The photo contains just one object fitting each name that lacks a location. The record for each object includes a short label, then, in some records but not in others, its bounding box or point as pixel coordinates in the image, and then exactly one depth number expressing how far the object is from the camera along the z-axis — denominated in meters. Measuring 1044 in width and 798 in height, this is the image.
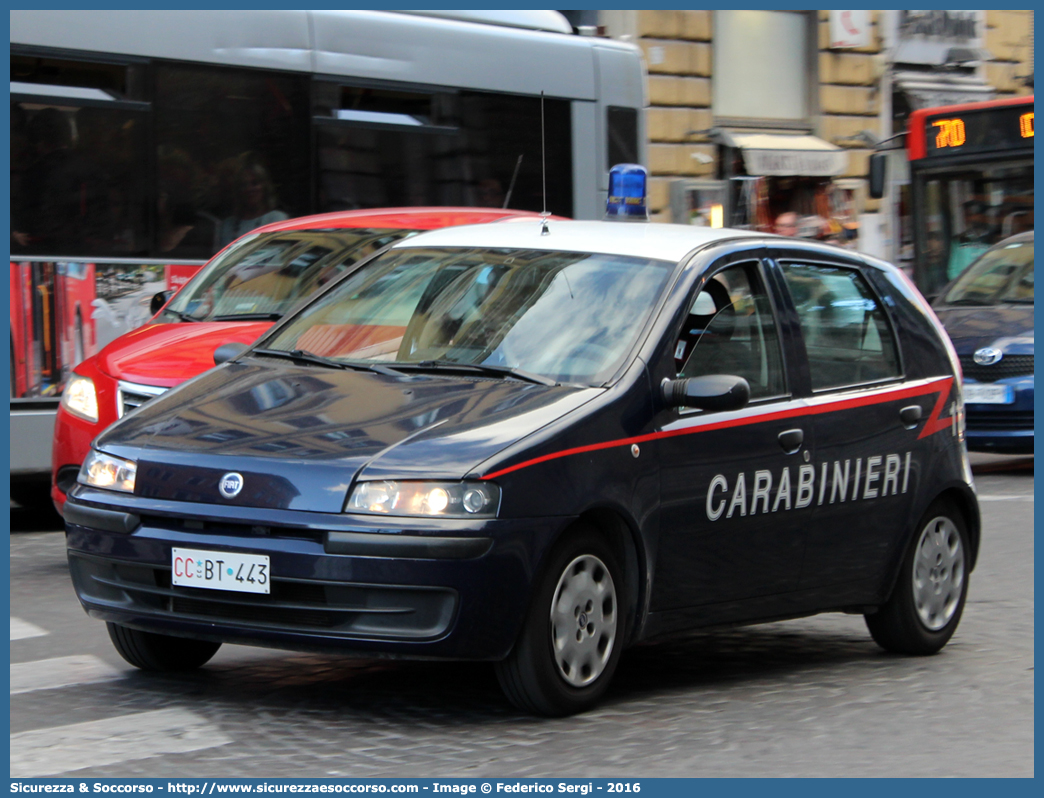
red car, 16.05
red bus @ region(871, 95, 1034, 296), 30.04
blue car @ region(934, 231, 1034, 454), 25.59
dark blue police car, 9.34
